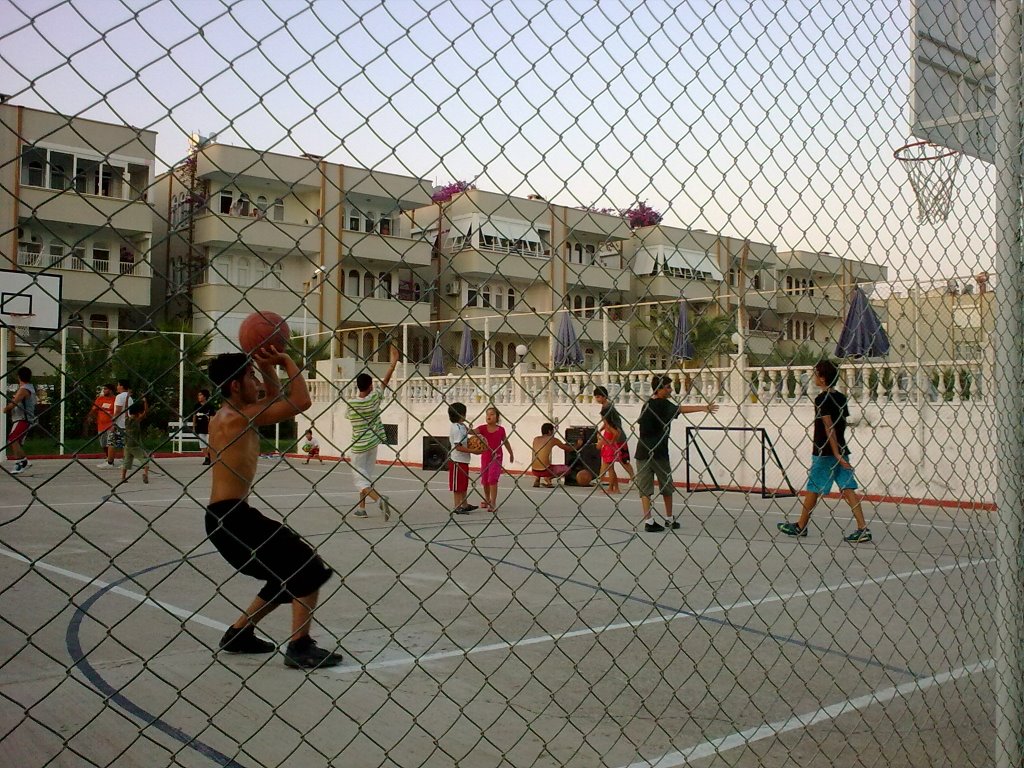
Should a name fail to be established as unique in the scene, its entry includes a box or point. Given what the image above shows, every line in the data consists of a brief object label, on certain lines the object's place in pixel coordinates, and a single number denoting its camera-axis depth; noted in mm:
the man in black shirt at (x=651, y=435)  9852
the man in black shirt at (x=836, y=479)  8867
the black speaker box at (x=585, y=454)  17125
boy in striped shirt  9812
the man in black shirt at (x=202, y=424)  16150
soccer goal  17203
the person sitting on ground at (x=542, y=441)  11031
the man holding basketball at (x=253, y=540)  3301
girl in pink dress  11617
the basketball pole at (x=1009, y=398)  3131
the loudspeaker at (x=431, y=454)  19836
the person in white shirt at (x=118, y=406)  17484
